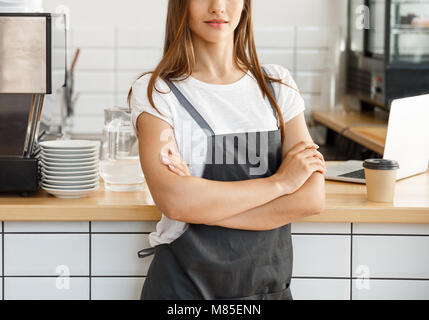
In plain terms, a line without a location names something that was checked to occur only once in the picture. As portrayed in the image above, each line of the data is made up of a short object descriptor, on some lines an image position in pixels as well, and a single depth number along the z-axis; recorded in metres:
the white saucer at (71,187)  2.21
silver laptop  2.44
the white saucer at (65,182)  2.21
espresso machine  2.12
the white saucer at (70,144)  2.22
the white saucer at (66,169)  2.22
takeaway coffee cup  2.21
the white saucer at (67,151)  2.21
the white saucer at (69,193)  2.21
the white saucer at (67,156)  2.21
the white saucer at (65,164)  2.21
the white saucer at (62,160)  2.21
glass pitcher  2.36
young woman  1.92
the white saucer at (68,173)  2.22
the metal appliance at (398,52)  3.88
